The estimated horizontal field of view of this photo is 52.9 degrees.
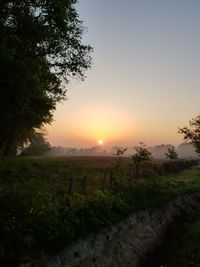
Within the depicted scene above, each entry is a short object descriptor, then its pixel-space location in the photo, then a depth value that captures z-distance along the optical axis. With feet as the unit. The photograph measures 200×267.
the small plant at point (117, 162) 52.91
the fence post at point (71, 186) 38.04
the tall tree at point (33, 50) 50.94
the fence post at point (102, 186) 46.05
